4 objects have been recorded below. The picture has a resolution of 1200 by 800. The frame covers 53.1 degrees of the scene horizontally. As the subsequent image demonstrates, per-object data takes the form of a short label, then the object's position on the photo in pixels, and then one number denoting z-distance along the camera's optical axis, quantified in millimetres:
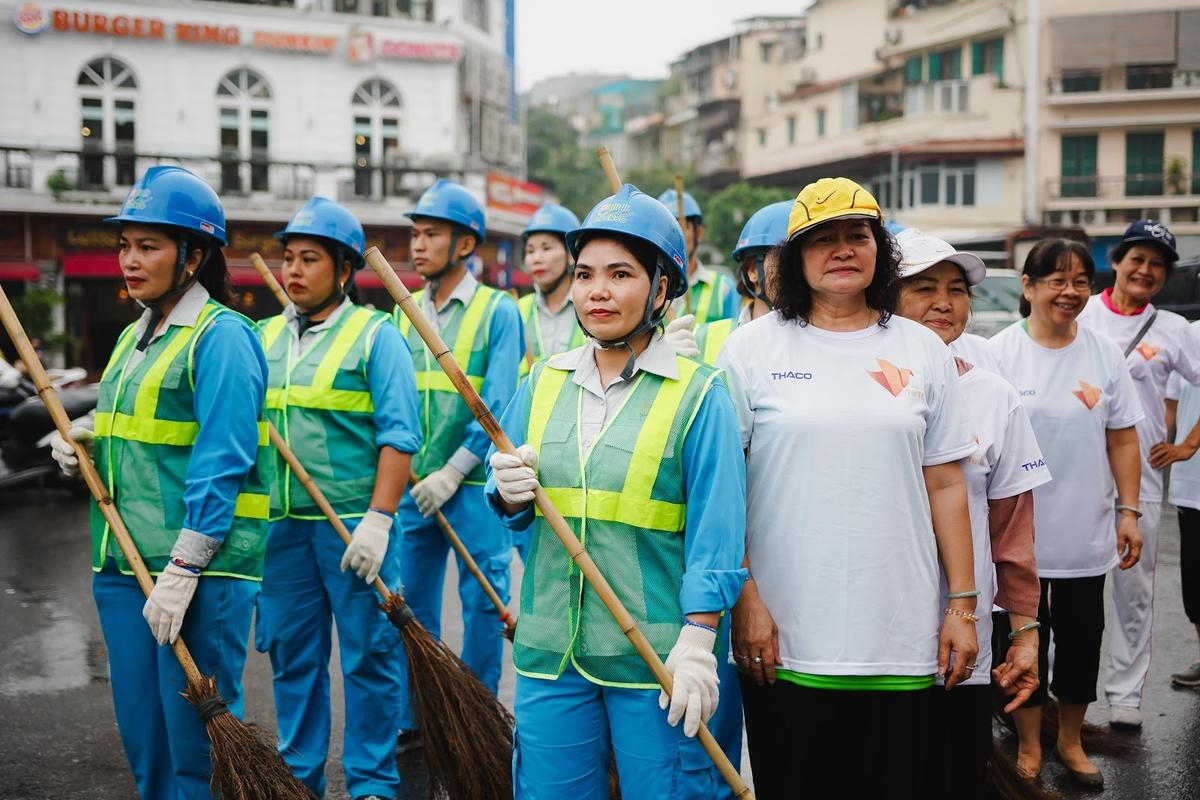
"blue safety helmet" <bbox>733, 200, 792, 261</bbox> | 5246
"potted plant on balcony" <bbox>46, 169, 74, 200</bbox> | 29266
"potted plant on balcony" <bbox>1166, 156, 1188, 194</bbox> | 36812
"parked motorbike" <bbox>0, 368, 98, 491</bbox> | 11789
